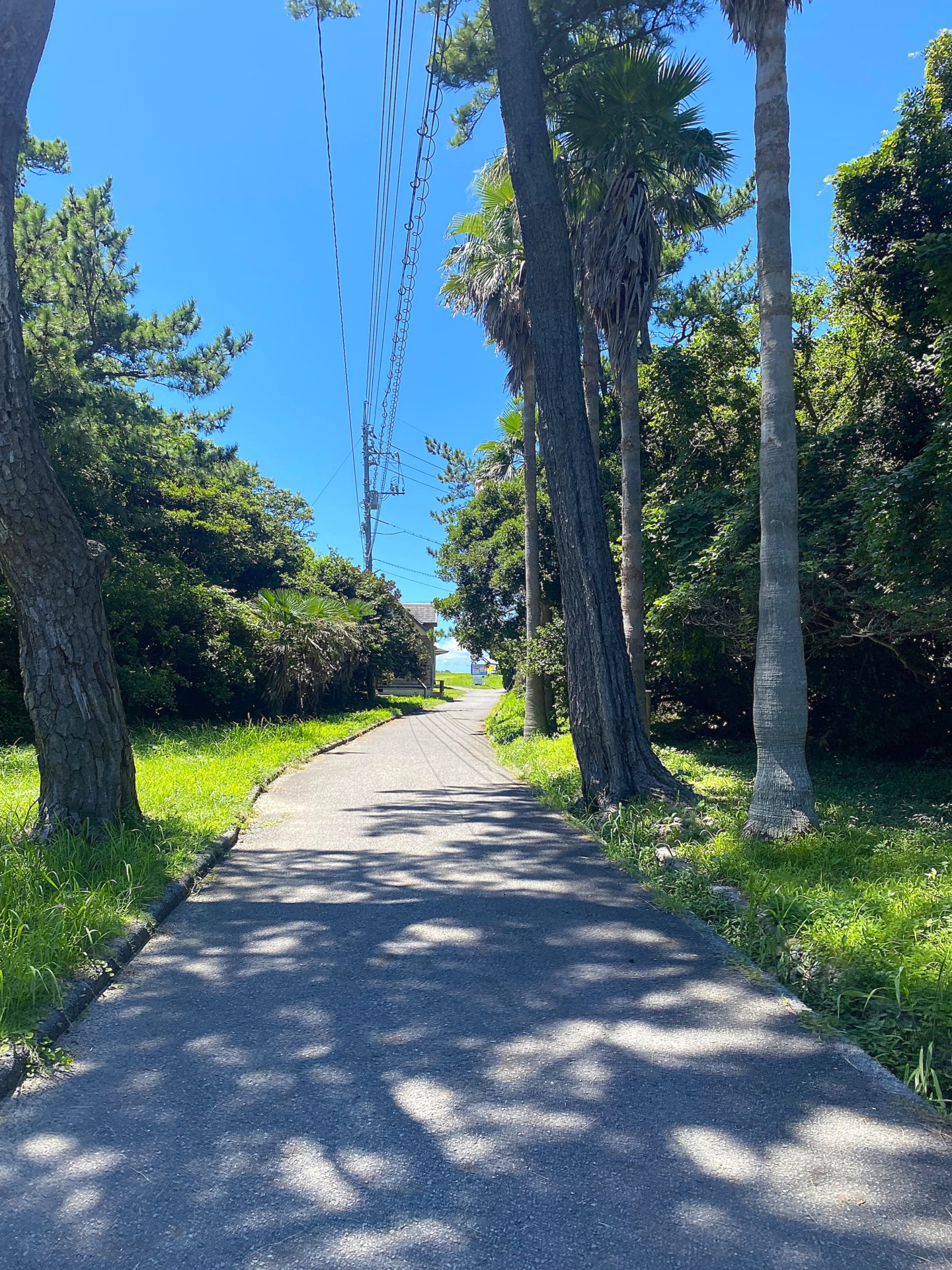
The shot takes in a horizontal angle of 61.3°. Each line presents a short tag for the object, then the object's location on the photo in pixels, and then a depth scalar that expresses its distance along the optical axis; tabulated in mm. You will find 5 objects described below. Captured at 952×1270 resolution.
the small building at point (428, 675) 53000
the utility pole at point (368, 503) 36406
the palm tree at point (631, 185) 10062
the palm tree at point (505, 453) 20578
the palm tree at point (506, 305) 14906
